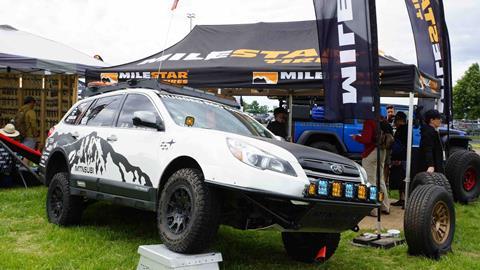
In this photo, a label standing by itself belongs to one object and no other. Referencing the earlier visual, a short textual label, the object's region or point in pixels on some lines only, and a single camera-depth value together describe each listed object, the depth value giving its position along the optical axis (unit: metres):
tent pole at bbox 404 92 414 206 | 7.67
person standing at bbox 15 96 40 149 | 11.38
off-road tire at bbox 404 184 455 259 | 5.63
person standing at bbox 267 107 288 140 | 10.02
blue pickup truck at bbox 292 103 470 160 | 11.61
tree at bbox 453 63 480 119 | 47.88
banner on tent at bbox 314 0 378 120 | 6.05
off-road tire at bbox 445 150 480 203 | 9.93
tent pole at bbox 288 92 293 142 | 10.64
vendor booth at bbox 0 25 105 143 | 13.43
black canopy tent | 8.51
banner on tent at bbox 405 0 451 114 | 9.05
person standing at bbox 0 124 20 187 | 9.58
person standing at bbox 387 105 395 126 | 11.80
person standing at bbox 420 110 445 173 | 7.50
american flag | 7.16
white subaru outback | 4.26
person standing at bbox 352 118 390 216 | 8.22
